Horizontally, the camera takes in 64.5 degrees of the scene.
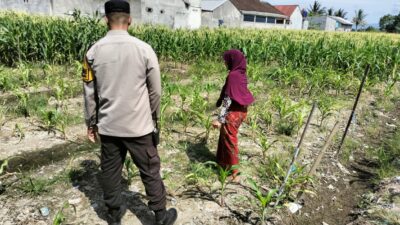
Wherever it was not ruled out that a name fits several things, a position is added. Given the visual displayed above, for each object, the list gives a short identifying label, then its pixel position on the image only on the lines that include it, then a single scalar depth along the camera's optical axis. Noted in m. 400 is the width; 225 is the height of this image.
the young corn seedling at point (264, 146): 4.10
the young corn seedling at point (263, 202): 2.89
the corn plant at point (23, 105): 5.28
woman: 3.39
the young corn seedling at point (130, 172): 3.50
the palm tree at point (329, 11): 71.94
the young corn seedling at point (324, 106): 5.48
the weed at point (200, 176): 3.55
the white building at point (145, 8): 22.30
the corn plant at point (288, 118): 5.22
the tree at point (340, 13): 71.60
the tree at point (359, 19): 68.38
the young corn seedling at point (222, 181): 3.23
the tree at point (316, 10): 69.76
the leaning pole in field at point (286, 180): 3.23
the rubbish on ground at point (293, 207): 3.29
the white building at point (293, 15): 47.71
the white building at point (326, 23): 56.47
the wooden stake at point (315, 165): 3.32
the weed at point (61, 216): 2.65
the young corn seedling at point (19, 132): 4.54
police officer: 2.36
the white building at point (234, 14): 37.12
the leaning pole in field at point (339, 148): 4.48
